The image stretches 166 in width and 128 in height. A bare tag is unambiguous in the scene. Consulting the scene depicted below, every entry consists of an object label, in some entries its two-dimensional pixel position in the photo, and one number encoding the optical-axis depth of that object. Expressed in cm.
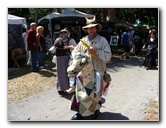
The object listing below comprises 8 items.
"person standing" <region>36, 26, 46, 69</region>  805
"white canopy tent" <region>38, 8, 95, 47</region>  1159
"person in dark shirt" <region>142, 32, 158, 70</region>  857
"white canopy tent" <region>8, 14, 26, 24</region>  838
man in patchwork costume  395
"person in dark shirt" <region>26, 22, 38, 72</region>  757
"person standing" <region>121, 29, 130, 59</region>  1145
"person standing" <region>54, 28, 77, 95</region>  528
